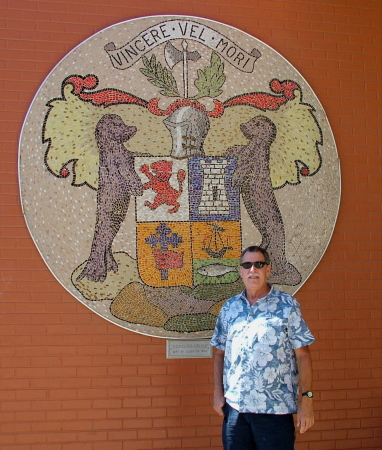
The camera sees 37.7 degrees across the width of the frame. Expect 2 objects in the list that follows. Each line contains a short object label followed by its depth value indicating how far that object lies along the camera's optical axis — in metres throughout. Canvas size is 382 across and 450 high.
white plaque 4.13
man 3.06
